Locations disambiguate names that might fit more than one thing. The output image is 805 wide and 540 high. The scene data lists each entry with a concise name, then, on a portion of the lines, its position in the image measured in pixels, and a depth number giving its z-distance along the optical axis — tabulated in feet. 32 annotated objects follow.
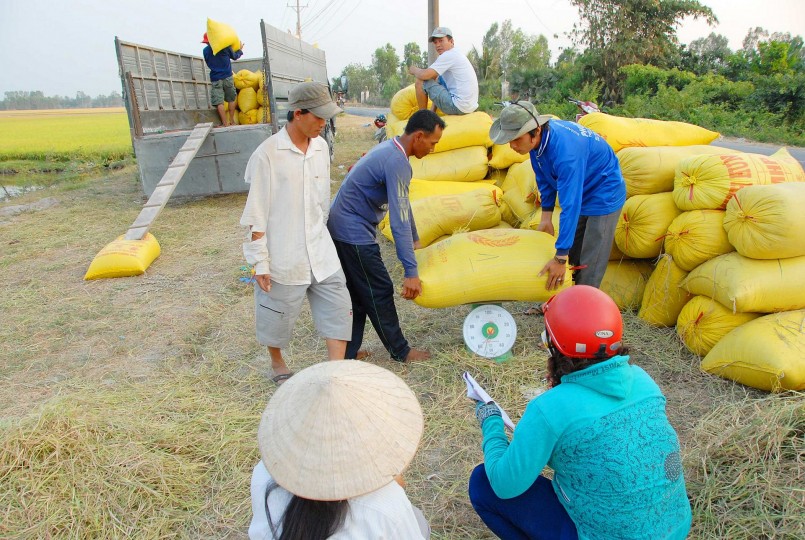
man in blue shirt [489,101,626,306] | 9.47
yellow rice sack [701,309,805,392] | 8.03
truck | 24.00
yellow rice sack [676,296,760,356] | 9.50
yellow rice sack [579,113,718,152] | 13.15
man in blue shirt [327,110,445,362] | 9.12
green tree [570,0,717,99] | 61.16
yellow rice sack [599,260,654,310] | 12.09
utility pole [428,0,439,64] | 26.12
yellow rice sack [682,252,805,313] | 8.87
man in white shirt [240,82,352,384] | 8.34
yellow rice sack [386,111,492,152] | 17.28
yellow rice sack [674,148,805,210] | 9.95
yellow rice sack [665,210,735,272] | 9.95
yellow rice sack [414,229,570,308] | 9.91
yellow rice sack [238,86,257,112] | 28.76
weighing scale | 10.35
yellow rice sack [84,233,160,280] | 16.17
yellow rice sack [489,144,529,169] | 17.03
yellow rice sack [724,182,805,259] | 8.64
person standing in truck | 25.92
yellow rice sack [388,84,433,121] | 19.79
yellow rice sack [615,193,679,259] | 11.10
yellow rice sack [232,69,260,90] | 28.71
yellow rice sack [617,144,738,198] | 11.55
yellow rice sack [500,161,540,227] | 14.26
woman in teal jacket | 4.26
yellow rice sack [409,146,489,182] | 17.40
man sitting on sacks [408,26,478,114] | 16.83
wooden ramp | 18.34
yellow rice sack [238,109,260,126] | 29.12
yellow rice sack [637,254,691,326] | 10.79
